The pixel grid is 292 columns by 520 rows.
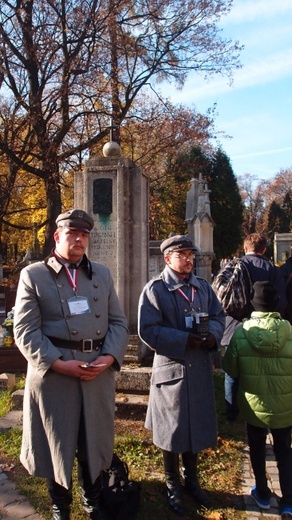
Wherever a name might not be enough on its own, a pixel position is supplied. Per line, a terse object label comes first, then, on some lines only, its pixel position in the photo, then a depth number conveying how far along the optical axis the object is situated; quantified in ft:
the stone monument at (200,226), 54.03
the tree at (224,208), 111.24
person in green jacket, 10.44
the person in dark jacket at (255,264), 15.16
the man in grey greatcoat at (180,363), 10.66
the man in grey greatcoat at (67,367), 9.30
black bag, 10.18
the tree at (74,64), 46.42
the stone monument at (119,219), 19.10
